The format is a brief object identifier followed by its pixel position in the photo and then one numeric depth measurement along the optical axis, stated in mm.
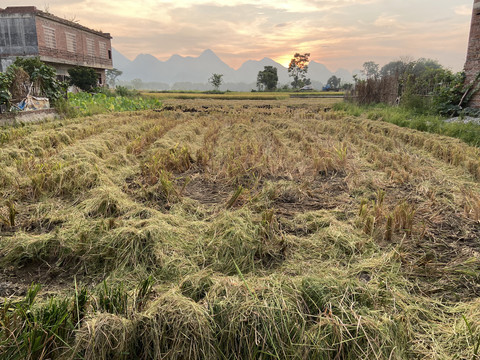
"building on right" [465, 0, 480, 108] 10211
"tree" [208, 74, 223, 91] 59469
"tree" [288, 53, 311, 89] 75525
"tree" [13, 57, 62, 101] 9467
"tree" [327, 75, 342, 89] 99925
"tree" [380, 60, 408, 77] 113119
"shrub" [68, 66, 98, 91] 22625
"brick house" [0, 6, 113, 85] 22156
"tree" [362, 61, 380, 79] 146500
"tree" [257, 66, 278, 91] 54312
